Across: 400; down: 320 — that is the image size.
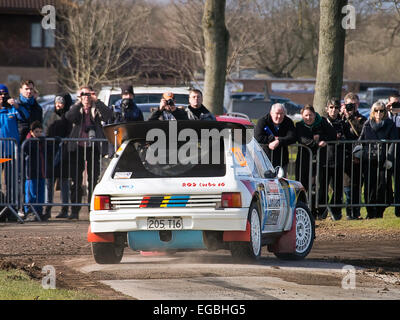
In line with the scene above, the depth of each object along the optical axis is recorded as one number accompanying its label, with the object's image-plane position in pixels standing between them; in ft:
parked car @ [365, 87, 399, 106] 226.99
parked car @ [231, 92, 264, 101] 208.54
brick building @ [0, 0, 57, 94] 210.38
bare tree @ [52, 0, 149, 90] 160.35
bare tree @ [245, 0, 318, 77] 188.14
